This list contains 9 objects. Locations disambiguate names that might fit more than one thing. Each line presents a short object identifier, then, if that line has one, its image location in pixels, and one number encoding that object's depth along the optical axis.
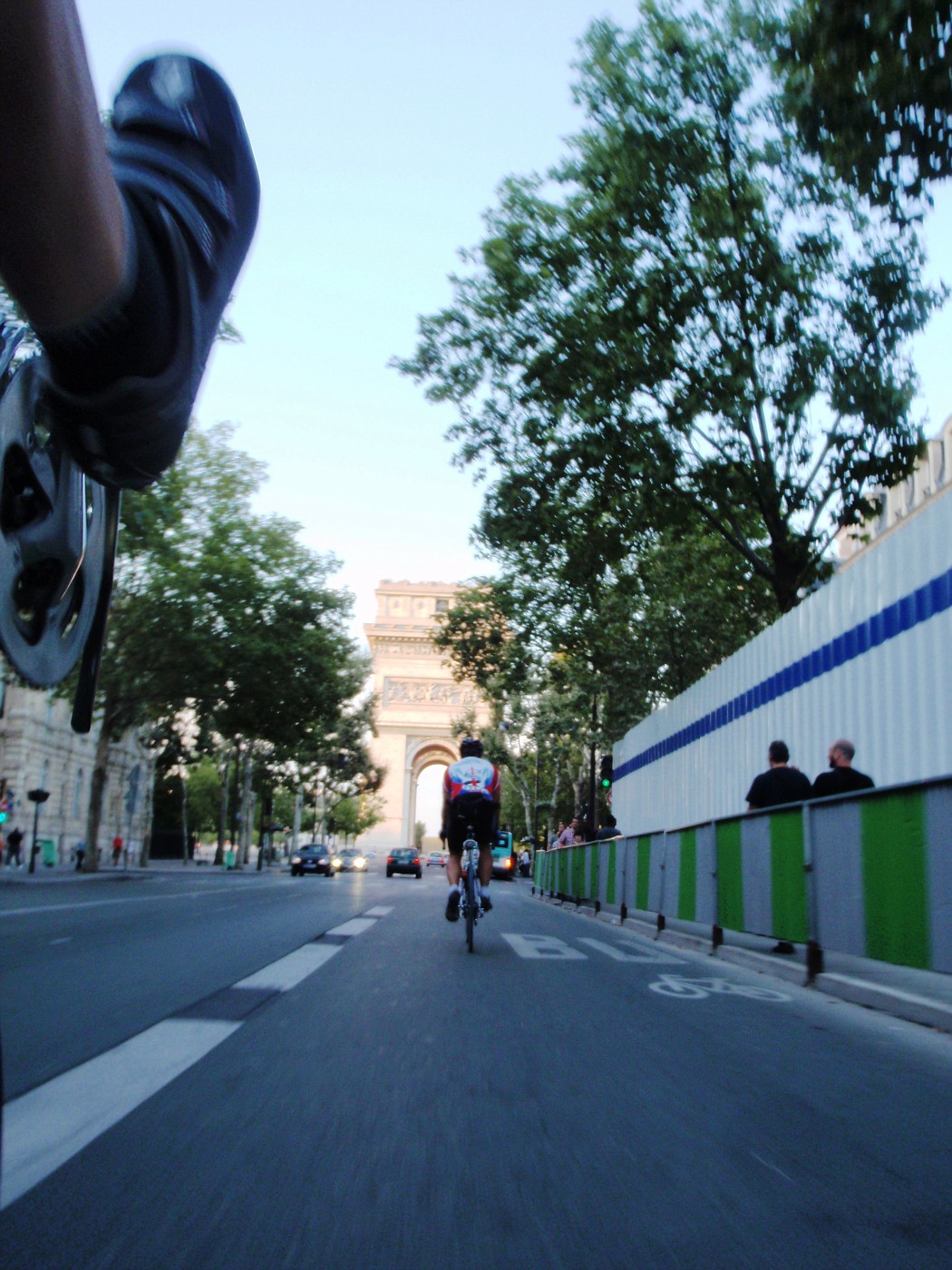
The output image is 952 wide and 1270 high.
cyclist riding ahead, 10.00
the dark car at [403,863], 59.31
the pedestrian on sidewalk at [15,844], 38.72
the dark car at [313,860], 54.97
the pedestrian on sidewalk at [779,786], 10.94
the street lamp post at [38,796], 32.12
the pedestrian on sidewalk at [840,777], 9.74
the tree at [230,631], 33.00
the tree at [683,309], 17.20
